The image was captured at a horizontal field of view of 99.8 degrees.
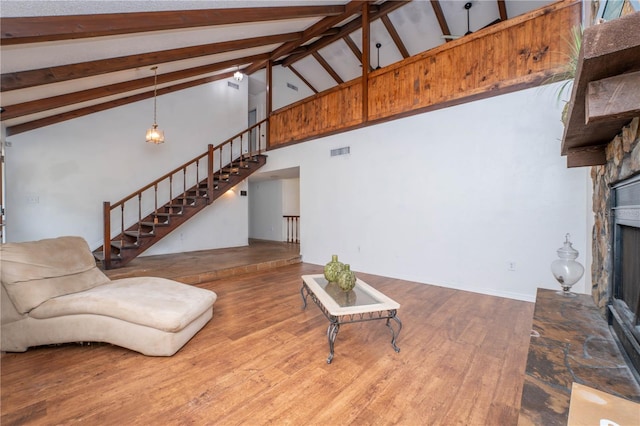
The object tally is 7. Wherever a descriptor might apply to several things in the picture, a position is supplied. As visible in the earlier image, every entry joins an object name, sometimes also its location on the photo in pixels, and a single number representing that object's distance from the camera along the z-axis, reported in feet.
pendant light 15.84
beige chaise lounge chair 7.20
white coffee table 7.02
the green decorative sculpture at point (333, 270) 8.98
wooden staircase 14.98
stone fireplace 4.25
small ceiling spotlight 22.79
